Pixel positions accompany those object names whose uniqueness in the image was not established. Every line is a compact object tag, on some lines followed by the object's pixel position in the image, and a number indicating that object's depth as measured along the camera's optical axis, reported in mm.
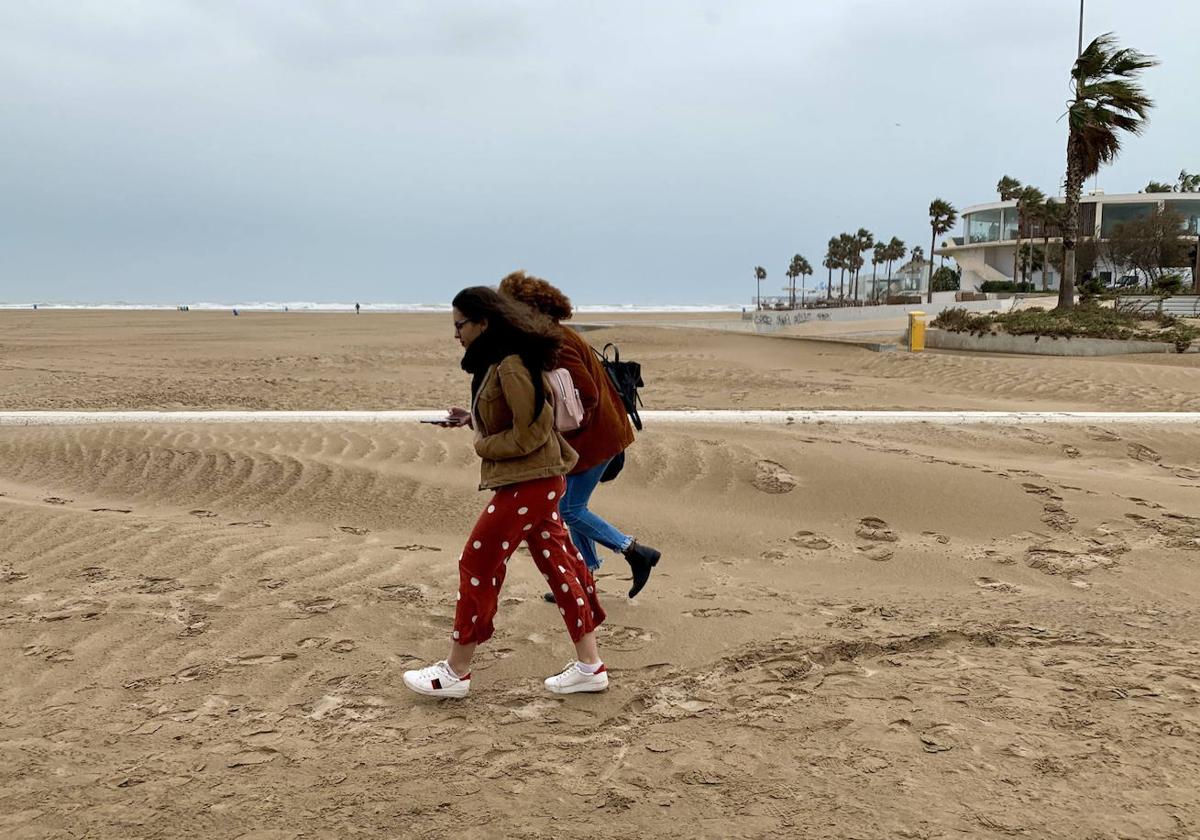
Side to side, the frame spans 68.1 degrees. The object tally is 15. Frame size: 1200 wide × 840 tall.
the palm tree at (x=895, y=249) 97062
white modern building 55406
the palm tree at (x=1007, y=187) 64875
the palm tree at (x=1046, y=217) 51281
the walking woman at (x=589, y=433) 3865
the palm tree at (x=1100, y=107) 22844
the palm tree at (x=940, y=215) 60969
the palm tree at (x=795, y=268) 119875
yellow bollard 20422
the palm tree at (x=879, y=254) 96688
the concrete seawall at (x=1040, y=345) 18812
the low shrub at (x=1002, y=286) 48138
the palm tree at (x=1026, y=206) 55394
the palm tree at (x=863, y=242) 84750
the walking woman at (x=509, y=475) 3295
